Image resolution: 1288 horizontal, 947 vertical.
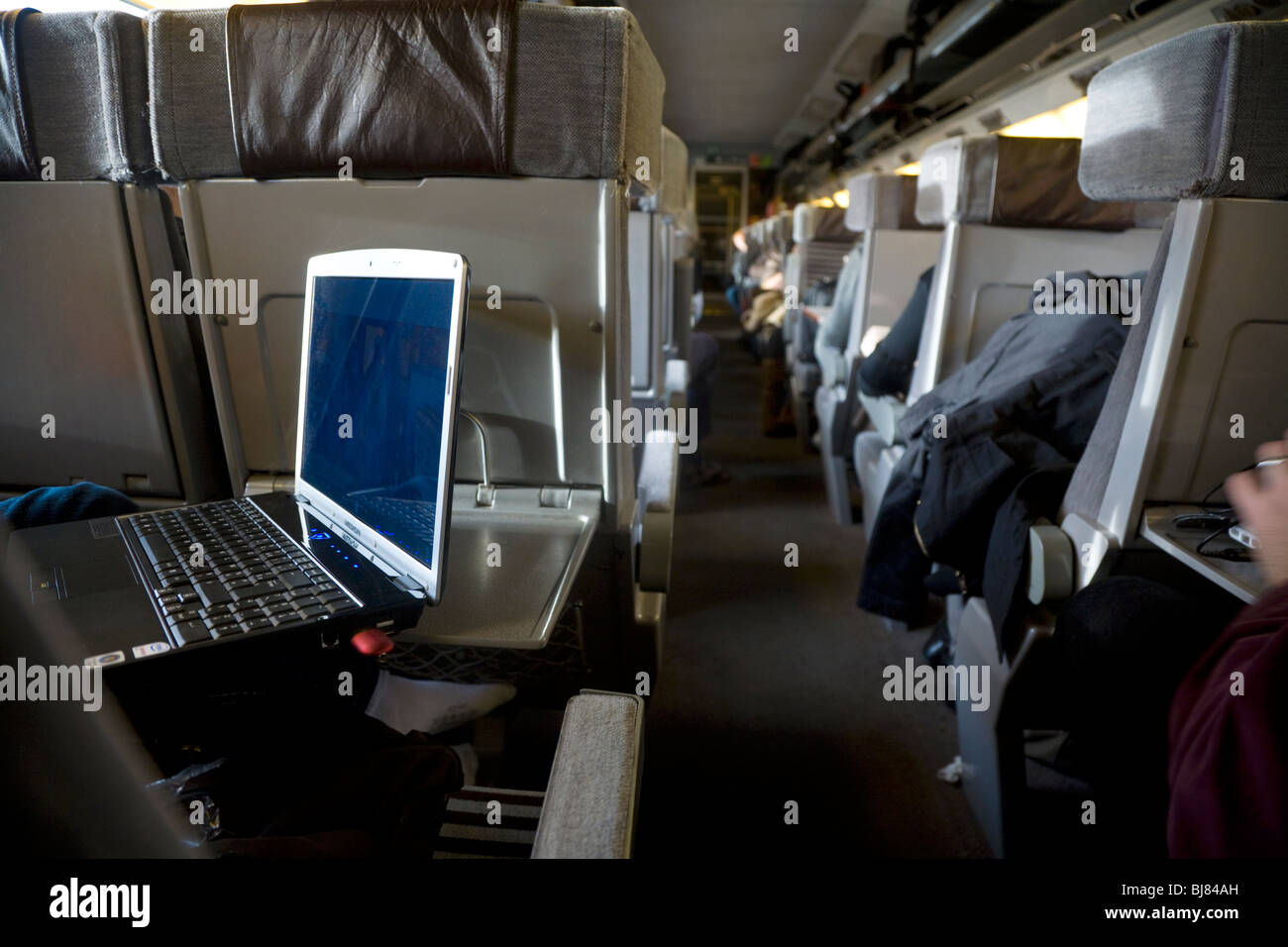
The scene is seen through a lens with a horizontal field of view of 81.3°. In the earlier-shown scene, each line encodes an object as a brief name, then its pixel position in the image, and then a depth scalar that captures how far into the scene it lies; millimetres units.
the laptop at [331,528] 870
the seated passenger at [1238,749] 792
